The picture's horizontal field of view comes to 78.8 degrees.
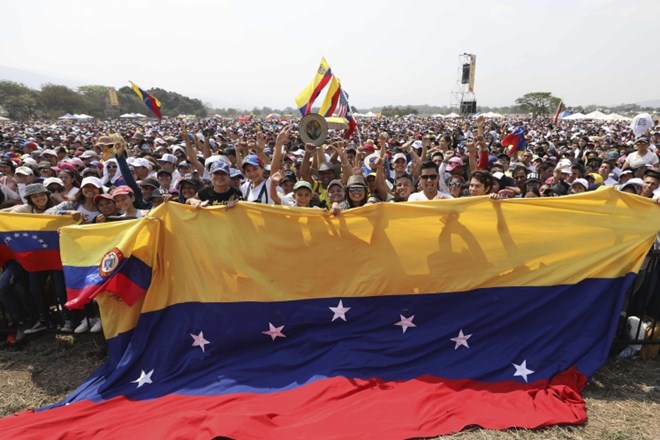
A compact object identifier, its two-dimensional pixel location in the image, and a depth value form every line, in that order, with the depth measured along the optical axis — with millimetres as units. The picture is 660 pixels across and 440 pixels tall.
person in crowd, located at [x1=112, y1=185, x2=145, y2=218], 4648
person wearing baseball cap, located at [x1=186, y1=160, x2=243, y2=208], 4820
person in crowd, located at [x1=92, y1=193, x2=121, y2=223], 4684
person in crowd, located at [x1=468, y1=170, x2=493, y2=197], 4715
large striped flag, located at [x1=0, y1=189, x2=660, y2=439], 3660
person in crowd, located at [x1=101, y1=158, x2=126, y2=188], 7965
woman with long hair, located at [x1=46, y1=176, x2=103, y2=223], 4828
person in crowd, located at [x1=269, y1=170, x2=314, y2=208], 4887
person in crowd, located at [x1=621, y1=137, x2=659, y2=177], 8516
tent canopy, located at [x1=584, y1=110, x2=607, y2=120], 47900
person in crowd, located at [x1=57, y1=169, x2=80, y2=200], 6738
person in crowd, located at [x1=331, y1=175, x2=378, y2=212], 4746
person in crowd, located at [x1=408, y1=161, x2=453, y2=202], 4766
